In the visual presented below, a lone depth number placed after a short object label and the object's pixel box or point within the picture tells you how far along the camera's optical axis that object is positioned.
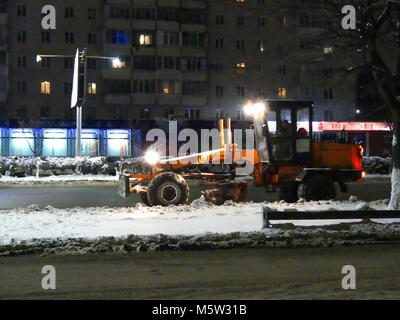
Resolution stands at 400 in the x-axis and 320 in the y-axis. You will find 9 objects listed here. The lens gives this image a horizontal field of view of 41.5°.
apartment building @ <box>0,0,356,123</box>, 56.88
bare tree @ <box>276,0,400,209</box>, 13.80
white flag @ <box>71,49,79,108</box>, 30.20
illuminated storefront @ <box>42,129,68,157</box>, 53.84
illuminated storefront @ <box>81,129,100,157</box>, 55.12
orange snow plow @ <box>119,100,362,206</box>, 16.61
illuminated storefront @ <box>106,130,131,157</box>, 55.78
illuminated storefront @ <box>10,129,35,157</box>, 52.97
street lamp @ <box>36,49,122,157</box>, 30.22
